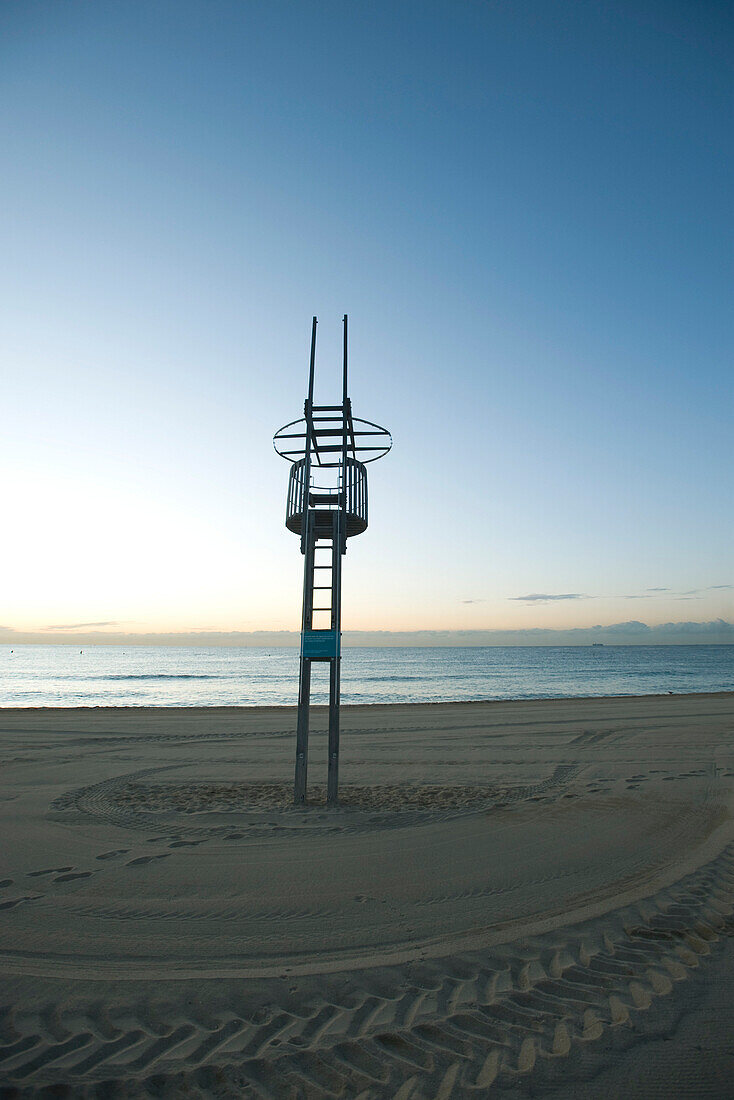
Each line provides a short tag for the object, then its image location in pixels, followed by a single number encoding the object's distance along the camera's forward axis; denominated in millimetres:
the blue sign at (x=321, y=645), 8211
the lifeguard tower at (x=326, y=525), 8359
